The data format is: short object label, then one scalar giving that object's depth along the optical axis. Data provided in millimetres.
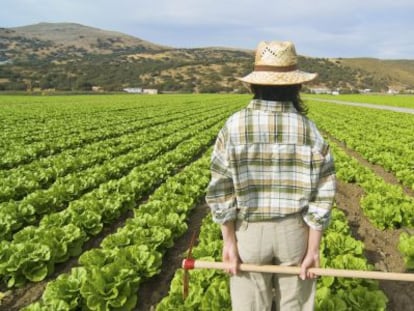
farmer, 2672
